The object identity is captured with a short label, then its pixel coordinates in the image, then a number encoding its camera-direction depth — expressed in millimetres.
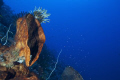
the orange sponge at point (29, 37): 2109
